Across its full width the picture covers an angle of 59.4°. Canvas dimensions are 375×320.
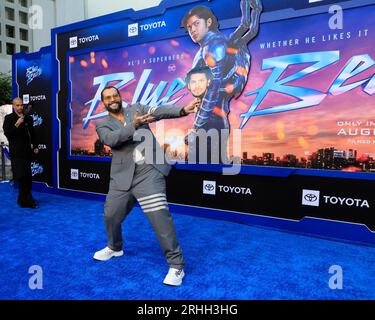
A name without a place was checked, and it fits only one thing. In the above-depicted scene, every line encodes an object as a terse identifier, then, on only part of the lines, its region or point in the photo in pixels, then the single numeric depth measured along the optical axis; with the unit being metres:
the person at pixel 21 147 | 4.51
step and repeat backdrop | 3.25
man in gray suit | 2.32
